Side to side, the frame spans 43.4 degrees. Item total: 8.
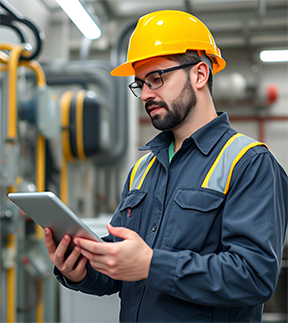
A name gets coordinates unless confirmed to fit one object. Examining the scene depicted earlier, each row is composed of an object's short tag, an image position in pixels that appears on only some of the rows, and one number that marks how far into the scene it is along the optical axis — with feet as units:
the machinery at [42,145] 7.82
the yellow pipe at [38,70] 8.45
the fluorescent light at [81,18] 7.20
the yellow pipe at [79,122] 10.23
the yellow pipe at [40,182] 8.86
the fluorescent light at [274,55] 14.67
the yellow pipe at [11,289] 7.76
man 2.69
